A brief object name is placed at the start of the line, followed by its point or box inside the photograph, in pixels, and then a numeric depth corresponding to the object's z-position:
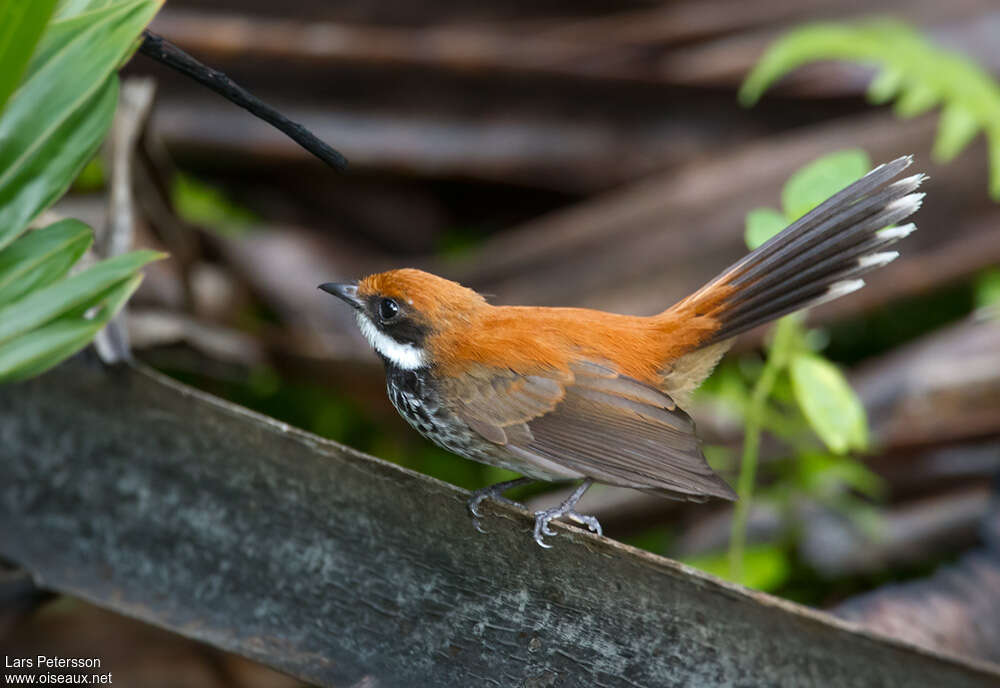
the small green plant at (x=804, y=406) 4.71
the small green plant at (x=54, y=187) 4.12
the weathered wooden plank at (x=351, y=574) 4.02
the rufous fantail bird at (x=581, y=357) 4.54
